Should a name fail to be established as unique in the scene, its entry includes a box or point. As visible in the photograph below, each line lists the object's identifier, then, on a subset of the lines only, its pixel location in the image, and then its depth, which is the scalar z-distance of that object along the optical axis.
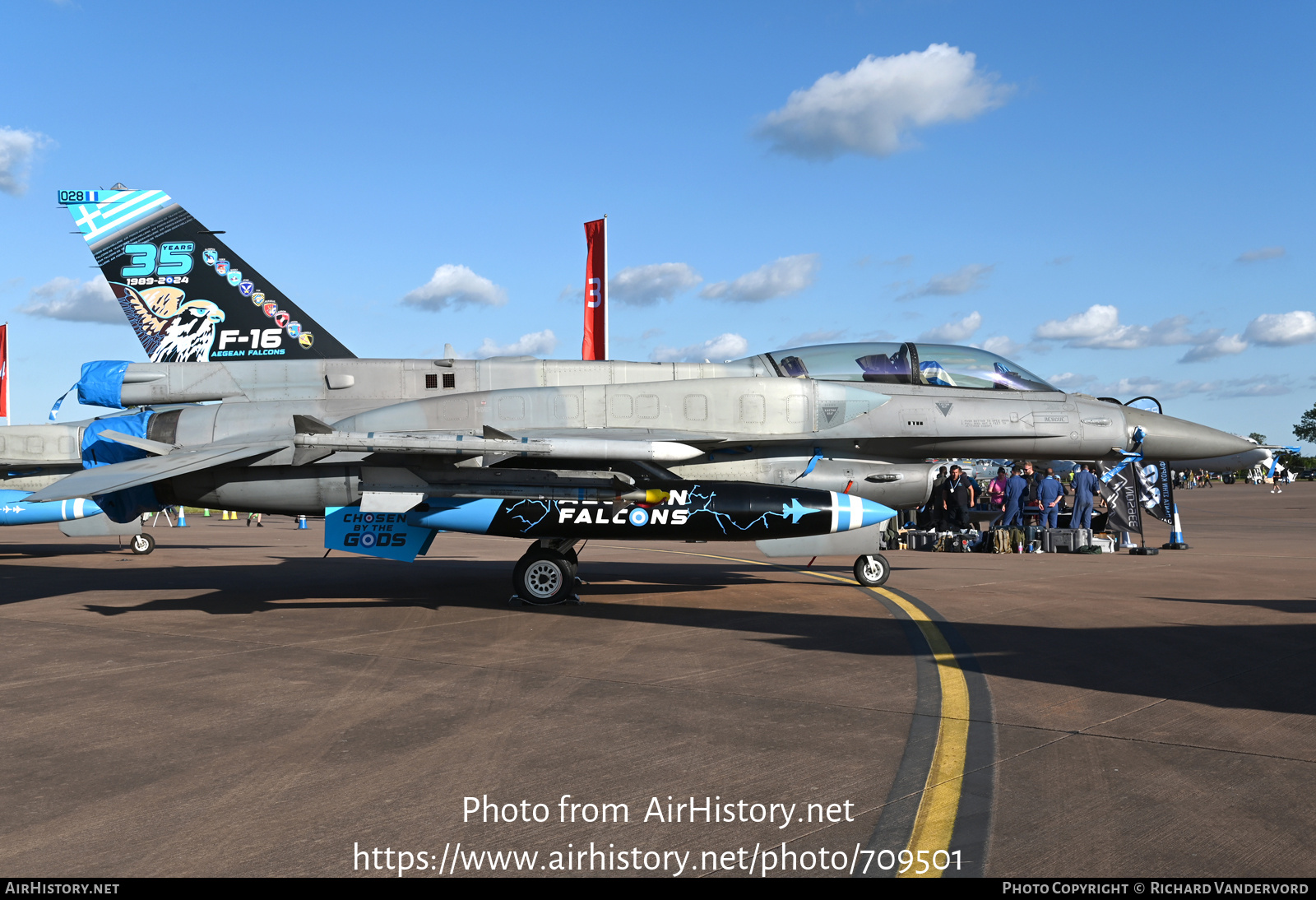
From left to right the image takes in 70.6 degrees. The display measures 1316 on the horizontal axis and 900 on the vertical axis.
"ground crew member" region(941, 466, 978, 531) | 19.67
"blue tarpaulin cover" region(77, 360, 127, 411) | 11.09
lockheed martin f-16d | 9.59
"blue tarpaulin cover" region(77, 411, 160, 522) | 10.24
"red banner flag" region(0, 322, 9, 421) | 27.89
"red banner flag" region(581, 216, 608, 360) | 19.33
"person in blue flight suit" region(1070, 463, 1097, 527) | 17.47
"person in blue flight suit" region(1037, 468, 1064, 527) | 18.53
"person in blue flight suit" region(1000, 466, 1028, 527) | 18.12
